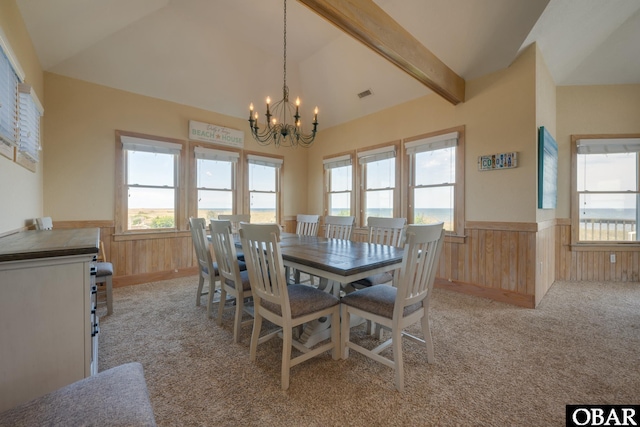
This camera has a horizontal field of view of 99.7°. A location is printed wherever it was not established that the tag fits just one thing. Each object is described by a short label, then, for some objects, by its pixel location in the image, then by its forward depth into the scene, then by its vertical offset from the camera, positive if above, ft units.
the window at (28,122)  7.45 +2.69
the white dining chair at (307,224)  13.37 -0.66
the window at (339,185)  17.07 +1.74
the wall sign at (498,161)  10.33 +2.03
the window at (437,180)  12.10 +1.54
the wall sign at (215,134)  14.47 +4.36
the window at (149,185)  12.91 +1.32
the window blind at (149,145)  12.75 +3.25
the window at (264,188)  17.07 +1.56
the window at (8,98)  6.13 +2.77
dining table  5.85 -1.17
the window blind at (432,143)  12.05 +3.27
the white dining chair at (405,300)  5.30 -1.95
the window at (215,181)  15.03 +1.74
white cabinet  3.98 -1.69
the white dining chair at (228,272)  7.47 -1.81
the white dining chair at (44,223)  8.93 -0.44
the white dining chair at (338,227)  11.41 -0.66
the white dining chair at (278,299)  5.54 -2.00
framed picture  9.99 +1.74
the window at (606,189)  12.90 +1.16
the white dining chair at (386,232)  9.38 -0.76
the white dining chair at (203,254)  8.97 -1.51
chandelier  16.05 +6.10
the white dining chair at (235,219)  12.44 -0.36
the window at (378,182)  14.75 +1.72
